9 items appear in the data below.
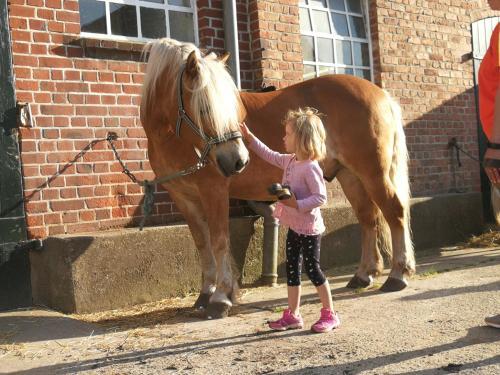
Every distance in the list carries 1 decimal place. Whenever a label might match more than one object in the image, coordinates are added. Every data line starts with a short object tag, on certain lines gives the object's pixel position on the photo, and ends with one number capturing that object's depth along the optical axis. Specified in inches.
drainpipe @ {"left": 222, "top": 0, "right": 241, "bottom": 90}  219.3
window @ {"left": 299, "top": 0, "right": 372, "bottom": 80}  262.6
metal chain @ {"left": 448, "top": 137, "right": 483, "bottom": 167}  304.5
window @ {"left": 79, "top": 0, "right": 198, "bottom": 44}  197.9
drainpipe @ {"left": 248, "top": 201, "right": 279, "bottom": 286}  208.2
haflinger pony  147.0
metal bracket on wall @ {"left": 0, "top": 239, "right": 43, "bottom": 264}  171.3
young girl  135.8
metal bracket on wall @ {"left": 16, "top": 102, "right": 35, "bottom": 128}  173.3
